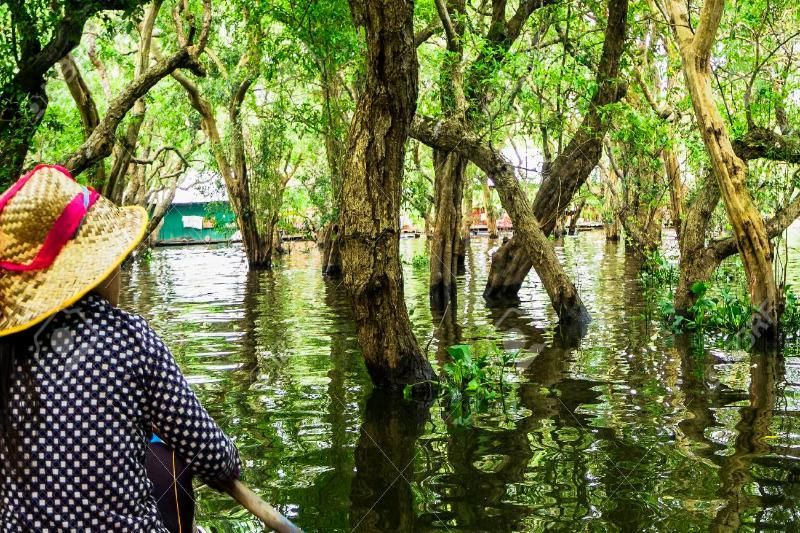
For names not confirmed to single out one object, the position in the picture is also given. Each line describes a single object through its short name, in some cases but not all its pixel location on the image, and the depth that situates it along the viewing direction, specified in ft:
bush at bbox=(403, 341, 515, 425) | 24.65
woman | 7.41
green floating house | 165.27
